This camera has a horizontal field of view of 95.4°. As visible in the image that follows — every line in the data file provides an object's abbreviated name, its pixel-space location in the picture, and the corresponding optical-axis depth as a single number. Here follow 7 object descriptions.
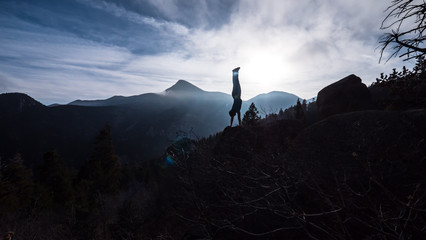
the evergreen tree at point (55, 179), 20.70
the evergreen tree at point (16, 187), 15.98
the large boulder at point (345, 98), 12.68
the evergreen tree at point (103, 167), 24.52
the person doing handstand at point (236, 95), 9.50
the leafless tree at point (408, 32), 3.35
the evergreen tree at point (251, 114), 11.43
